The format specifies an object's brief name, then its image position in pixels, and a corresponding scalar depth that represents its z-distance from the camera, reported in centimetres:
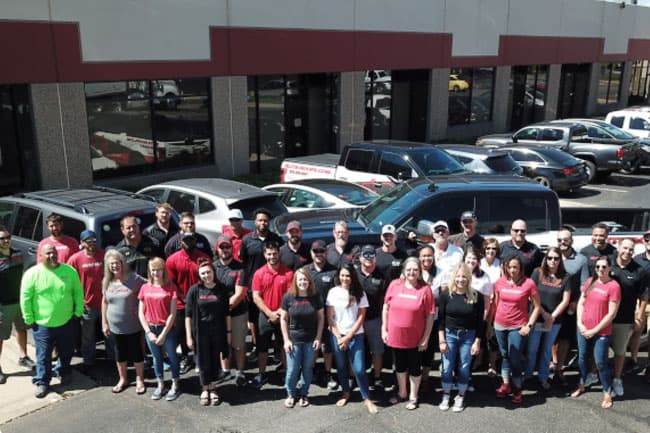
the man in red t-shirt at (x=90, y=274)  663
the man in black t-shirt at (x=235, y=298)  637
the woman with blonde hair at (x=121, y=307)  616
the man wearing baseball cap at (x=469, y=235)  706
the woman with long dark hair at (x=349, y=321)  598
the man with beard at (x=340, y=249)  657
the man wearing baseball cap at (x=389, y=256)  643
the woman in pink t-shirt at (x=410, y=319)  587
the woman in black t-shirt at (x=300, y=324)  595
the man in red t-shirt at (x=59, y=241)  686
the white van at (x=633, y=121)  2141
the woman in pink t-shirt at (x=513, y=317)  610
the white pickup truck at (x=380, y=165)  1244
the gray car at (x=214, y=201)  929
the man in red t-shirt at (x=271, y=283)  633
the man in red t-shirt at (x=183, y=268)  657
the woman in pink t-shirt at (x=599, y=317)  611
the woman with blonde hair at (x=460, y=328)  593
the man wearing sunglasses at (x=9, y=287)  655
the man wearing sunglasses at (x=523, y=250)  664
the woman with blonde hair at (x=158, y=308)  604
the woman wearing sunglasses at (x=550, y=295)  623
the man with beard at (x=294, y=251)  670
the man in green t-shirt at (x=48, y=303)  624
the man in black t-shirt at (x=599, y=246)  670
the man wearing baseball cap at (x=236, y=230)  741
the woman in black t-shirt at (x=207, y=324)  601
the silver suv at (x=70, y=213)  732
